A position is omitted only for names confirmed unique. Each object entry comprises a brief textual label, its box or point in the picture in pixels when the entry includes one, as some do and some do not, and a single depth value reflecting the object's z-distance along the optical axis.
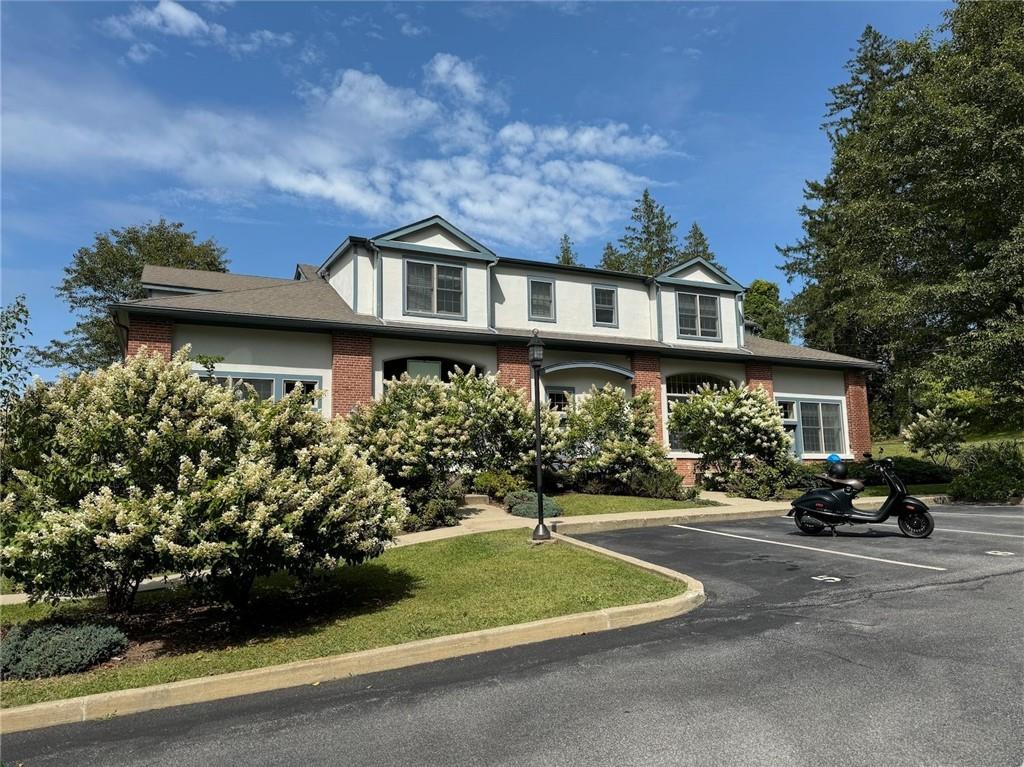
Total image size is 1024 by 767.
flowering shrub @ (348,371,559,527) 13.03
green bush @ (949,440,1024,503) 17.30
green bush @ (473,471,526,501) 16.03
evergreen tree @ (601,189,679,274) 59.53
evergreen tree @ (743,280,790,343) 54.94
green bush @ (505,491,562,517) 14.12
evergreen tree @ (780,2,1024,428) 18.20
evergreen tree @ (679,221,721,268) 60.44
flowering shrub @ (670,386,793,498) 18.00
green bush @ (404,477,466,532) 12.61
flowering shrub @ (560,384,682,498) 17.22
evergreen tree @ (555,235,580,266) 58.84
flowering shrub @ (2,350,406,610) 5.61
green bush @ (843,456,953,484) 21.97
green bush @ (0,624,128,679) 5.52
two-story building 16.84
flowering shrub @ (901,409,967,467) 22.27
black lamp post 11.02
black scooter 11.13
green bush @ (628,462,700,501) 17.05
